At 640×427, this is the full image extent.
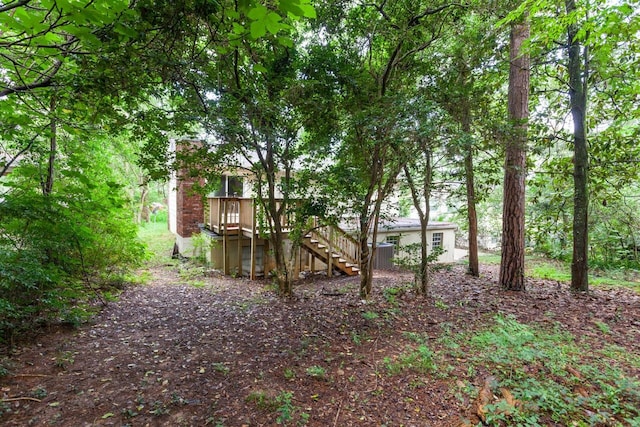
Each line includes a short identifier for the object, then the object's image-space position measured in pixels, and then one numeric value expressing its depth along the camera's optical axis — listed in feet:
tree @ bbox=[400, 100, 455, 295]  14.53
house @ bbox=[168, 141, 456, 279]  32.45
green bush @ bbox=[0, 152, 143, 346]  11.76
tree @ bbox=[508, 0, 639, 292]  16.81
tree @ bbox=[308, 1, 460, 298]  15.52
